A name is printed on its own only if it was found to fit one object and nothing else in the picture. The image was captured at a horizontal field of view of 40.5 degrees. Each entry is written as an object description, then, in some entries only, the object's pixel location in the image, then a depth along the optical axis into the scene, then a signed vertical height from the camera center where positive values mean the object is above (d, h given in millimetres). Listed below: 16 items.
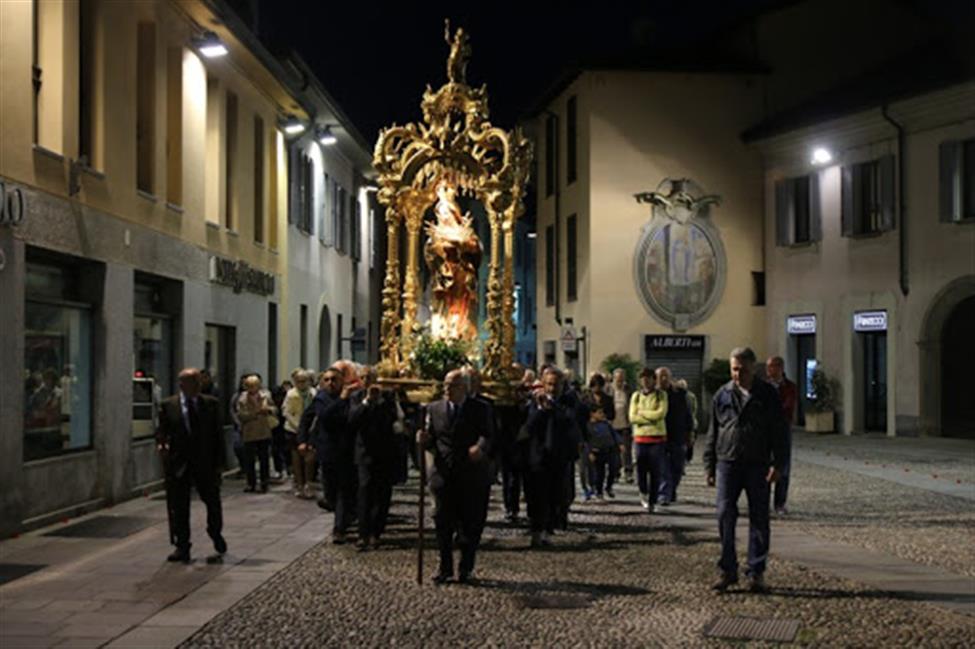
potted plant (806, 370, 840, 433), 33531 -922
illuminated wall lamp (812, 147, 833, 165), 34000 +5463
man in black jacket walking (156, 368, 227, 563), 11633 -736
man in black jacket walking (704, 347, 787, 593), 10156 -697
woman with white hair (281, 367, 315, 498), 18531 -485
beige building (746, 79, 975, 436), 30109 +2856
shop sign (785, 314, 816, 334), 35000 +1171
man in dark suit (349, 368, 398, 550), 12766 -883
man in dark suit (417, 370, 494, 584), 10688 -822
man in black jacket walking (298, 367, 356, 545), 13156 -841
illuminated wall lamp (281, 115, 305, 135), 26922 +4960
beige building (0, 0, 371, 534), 13508 +1826
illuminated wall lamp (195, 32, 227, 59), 18750 +4582
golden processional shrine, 19188 +2457
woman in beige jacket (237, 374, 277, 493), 18141 -763
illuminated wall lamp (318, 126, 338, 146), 29797 +5212
